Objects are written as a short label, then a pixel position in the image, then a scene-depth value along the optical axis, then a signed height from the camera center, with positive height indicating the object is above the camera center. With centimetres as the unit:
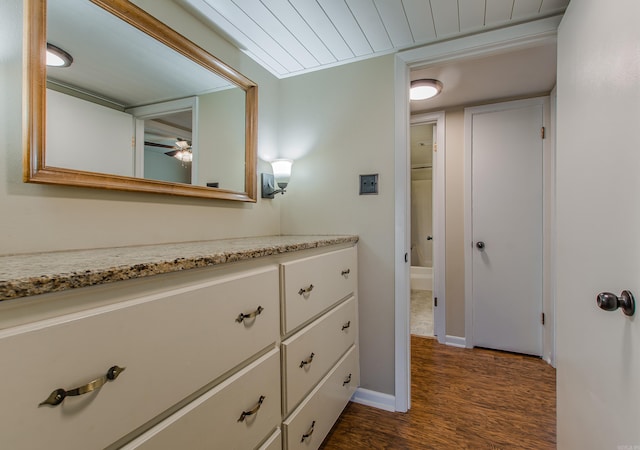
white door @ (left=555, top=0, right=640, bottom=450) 77 +2
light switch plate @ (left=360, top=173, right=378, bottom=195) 172 +25
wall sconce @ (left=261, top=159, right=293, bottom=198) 180 +31
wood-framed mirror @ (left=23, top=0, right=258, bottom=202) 86 +45
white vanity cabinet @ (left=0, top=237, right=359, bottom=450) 47 -30
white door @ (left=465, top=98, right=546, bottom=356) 236 +1
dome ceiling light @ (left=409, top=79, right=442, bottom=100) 214 +104
